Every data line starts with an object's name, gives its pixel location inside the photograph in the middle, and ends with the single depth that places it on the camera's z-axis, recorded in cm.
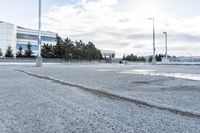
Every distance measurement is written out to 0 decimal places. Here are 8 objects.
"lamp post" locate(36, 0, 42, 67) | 1849
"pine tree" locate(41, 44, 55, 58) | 4831
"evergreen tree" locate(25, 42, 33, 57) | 5139
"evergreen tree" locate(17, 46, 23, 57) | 5343
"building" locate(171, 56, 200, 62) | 3669
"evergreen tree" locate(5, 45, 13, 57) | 5090
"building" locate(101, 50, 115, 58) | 8619
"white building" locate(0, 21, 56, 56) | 5436
